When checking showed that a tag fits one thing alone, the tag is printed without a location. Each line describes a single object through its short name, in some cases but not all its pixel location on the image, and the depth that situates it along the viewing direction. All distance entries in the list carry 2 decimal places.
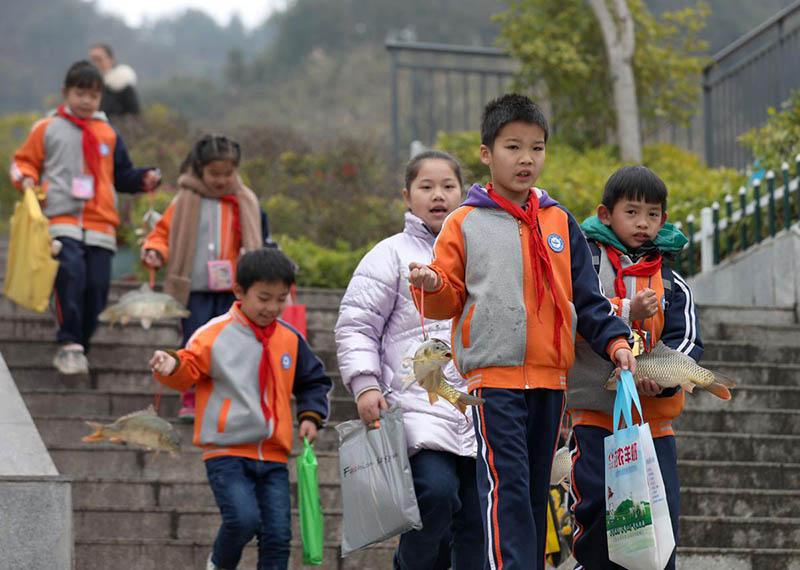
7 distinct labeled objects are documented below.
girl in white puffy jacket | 10.43
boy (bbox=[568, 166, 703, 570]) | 10.34
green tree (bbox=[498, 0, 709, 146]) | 34.34
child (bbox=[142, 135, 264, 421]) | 16.31
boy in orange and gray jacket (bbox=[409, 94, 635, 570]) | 9.30
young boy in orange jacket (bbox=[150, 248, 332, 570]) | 12.00
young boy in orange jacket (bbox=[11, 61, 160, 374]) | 17.83
